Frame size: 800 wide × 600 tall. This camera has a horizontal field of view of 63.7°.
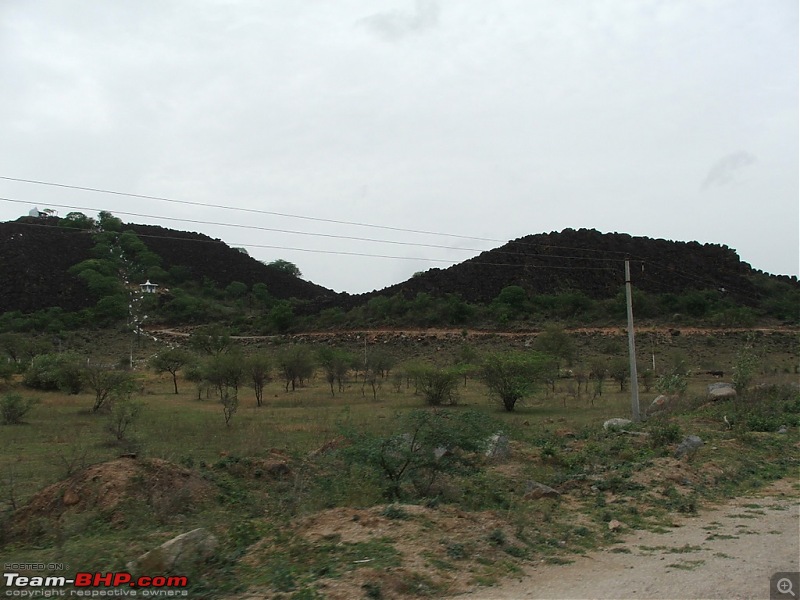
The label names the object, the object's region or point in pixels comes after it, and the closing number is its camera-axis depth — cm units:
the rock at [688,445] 1434
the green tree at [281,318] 7256
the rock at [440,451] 1084
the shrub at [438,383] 2931
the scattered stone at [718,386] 2636
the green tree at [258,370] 3075
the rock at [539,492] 1088
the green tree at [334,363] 3622
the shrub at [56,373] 3122
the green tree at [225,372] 3088
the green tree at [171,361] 4038
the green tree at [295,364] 3738
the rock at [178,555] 647
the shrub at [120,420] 1749
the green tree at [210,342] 5228
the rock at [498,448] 1413
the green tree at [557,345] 4547
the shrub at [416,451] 1044
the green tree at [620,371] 3641
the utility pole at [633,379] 2088
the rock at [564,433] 1835
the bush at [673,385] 2586
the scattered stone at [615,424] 1849
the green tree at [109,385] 2600
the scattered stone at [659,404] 2459
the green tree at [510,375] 2777
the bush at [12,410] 2186
